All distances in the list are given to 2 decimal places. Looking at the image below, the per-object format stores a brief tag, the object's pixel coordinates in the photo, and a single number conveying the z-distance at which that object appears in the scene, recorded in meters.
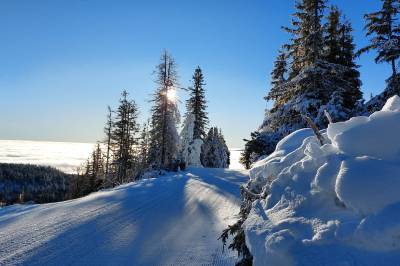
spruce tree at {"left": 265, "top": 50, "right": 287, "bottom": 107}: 34.50
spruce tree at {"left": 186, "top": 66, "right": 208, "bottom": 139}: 41.72
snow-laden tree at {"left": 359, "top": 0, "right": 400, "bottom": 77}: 20.23
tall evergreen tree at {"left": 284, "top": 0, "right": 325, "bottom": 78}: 18.55
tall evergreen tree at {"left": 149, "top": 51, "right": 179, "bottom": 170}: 32.16
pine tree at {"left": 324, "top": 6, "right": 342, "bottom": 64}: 22.91
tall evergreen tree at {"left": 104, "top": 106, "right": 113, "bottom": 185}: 44.41
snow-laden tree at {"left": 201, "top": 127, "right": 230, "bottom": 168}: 51.27
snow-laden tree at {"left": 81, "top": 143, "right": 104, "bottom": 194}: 30.39
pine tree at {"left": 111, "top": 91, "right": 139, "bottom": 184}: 43.41
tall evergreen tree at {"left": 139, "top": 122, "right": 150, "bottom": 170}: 43.94
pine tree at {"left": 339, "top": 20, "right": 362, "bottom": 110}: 24.81
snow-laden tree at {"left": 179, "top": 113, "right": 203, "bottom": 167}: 41.66
